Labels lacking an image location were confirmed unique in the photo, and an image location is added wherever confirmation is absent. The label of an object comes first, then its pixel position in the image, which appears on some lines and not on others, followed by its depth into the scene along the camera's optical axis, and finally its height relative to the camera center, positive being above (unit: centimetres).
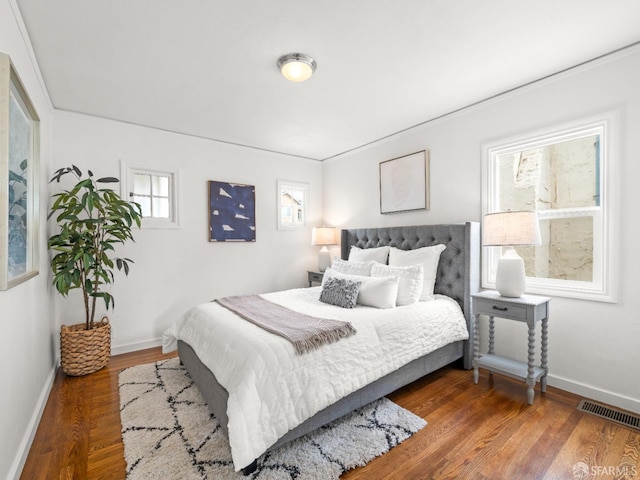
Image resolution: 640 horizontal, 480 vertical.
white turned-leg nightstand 233 -71
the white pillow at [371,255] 357 -21
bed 179 -88
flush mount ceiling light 223 +124
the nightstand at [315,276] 439 -56
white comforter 163 -77
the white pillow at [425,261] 300 -24
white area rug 166 -123
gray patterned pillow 275 -50
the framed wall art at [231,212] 399 +33
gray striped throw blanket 191 -60
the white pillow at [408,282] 281 -41
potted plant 272 -19
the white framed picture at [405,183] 354 +65
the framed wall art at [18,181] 137 +31
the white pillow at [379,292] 268 -47
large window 234 +33
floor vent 205 -121
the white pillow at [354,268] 330 -33
